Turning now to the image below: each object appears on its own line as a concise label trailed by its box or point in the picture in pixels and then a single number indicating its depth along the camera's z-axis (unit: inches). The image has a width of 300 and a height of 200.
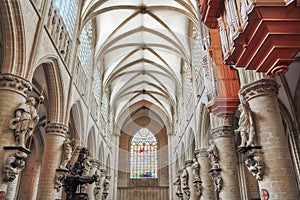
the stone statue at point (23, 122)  263.7
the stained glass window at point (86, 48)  547.2
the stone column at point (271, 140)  228.2
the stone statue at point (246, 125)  250.6
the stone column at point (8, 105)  252.8
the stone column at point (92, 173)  602.3
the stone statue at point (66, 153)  390.9
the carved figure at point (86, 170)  545.9
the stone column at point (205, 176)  481.4
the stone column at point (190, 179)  586.5
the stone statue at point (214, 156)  380.1
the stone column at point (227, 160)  363.6
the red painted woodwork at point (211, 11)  226.4
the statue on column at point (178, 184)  745.9
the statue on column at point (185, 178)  624.6
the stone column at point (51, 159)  367.9
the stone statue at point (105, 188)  740.7
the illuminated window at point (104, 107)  783.1
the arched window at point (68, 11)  421.4
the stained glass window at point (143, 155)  1020.8
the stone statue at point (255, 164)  237.6
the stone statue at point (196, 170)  504.5
